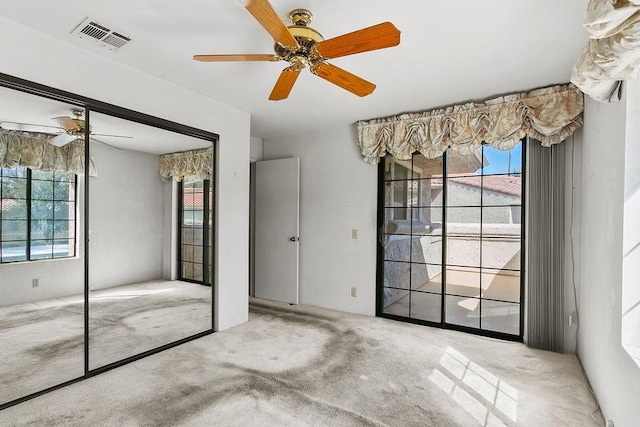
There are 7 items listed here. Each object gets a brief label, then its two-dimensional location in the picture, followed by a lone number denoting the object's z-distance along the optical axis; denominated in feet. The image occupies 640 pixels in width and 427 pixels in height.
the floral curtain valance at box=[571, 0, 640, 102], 3.78
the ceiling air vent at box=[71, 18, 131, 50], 6.64
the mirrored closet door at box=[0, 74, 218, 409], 6.95
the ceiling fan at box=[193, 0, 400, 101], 5.07
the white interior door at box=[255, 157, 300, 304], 14.56
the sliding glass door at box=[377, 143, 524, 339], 10.74
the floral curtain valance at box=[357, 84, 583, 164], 9.19
